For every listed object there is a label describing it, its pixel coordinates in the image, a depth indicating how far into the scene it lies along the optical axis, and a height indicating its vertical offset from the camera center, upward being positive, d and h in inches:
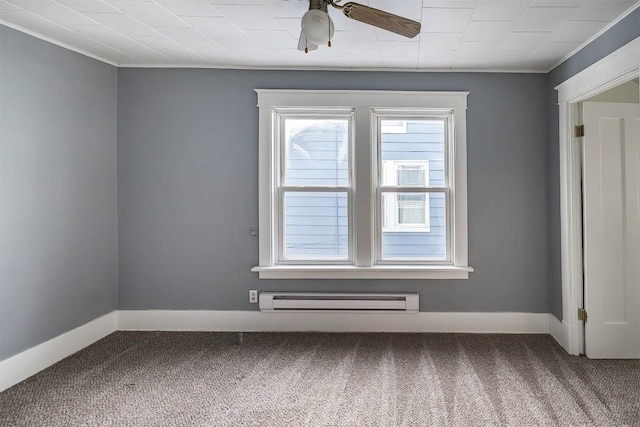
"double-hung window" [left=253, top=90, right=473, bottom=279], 140.3 +12.2
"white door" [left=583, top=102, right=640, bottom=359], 117.5 -3.0
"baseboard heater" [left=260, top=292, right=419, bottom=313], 139.3 -30.1
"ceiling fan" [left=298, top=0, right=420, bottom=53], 73.7 +39.3
